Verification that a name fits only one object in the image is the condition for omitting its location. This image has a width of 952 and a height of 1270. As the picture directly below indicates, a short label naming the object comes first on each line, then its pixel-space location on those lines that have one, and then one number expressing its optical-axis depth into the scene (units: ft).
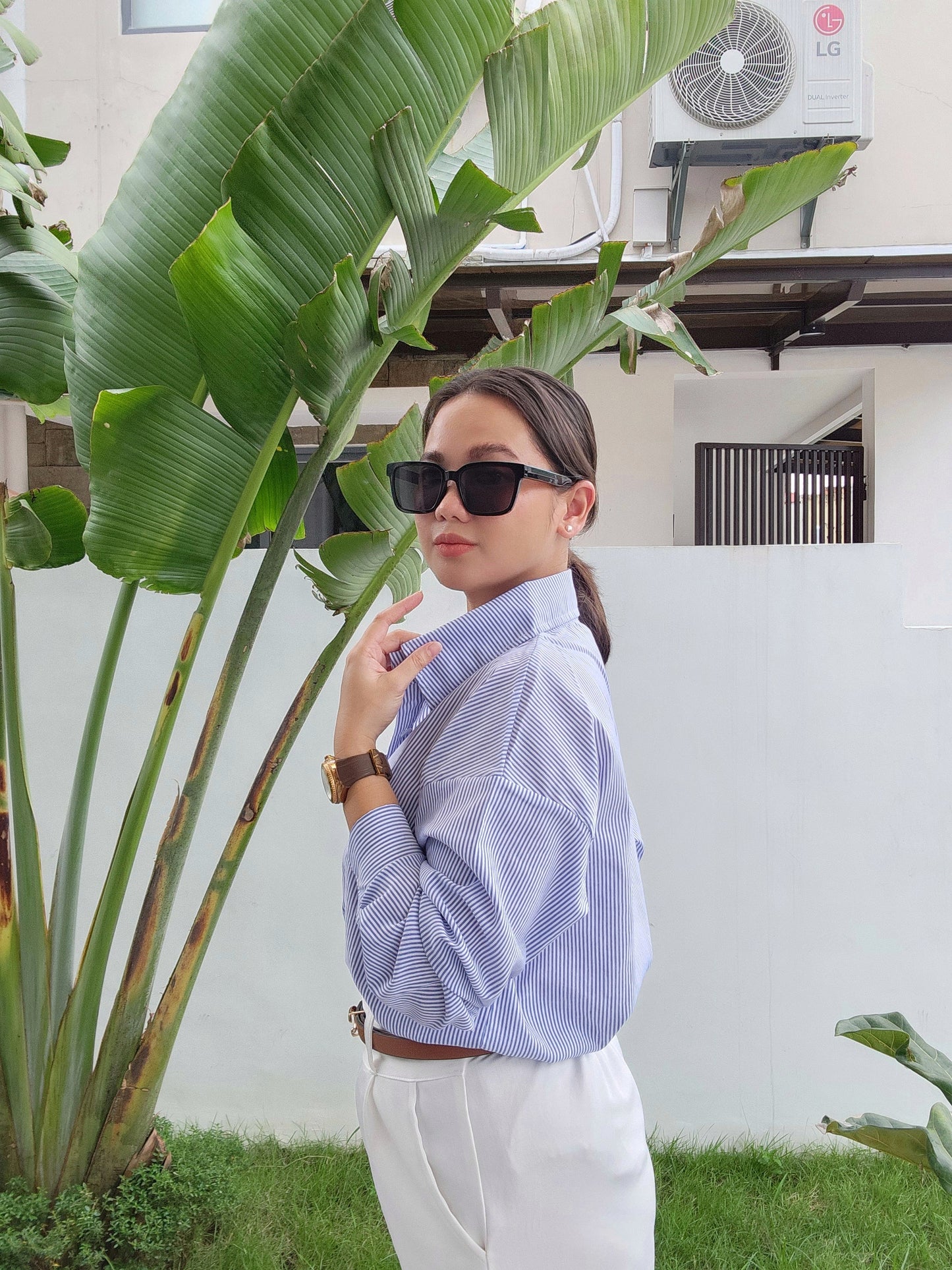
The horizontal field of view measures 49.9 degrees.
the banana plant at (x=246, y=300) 5.30
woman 3.34
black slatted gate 19.62
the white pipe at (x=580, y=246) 16.07
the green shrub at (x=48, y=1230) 7.11
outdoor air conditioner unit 15.31
